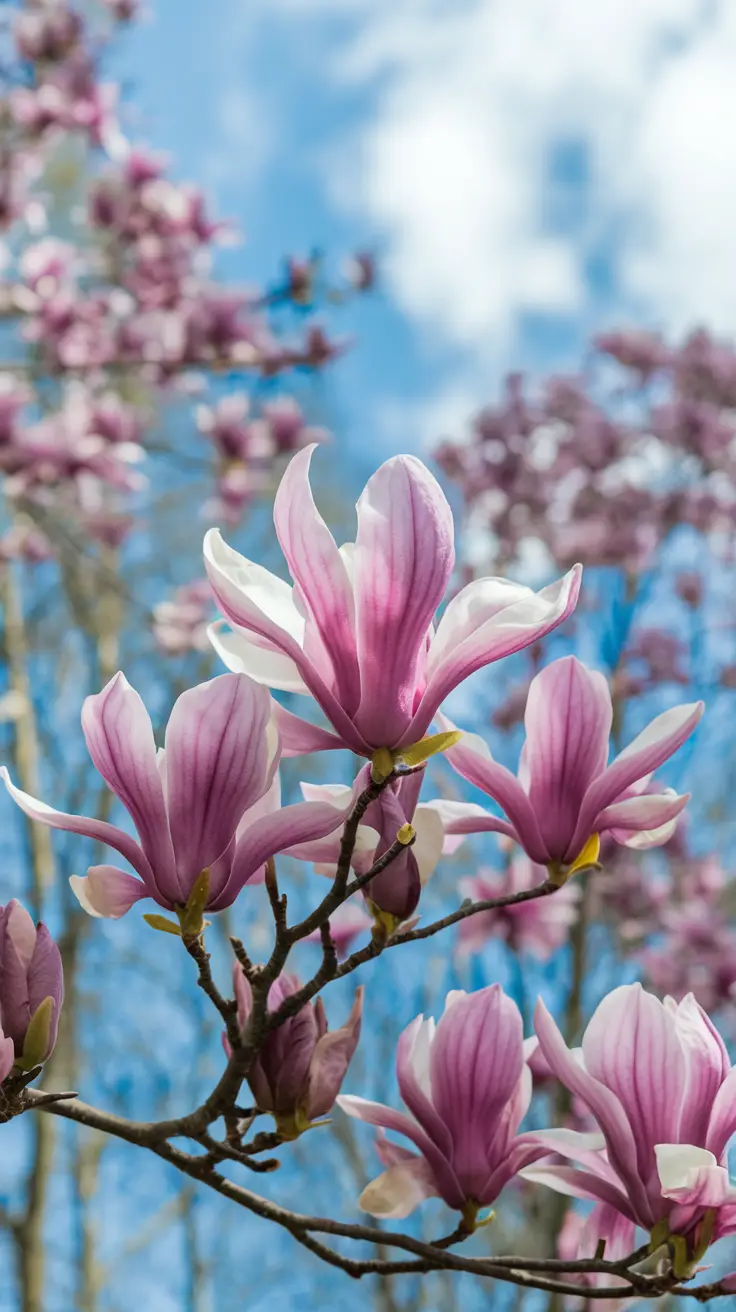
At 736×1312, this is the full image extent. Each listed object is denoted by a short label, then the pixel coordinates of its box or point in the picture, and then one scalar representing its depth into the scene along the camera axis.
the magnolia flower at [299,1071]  1.21
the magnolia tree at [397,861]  1.16
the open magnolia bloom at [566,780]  1.23
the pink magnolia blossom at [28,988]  1.17
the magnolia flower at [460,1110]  1.26
